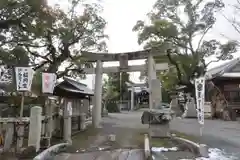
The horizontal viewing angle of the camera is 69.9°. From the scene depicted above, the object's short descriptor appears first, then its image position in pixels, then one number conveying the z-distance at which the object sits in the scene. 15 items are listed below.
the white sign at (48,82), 6.53
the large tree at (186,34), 16.27
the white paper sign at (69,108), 7.22
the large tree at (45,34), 8.70
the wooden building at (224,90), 15.90
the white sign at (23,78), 5.86
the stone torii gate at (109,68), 11.09
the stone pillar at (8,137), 5.57
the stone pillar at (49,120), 6.44
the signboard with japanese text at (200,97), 7.78
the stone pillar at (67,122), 7.06
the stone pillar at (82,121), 10.32
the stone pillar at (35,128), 5.61
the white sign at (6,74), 12.21
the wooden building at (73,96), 8.48
